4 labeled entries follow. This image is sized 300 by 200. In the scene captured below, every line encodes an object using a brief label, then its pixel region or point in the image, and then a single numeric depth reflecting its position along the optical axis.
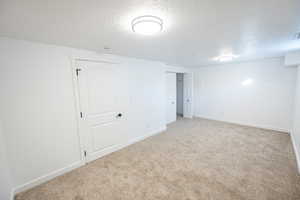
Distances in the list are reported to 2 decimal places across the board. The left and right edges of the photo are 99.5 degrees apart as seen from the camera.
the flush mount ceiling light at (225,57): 3.27
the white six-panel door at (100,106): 2.55
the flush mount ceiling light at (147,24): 1.28
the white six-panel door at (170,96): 5.12
